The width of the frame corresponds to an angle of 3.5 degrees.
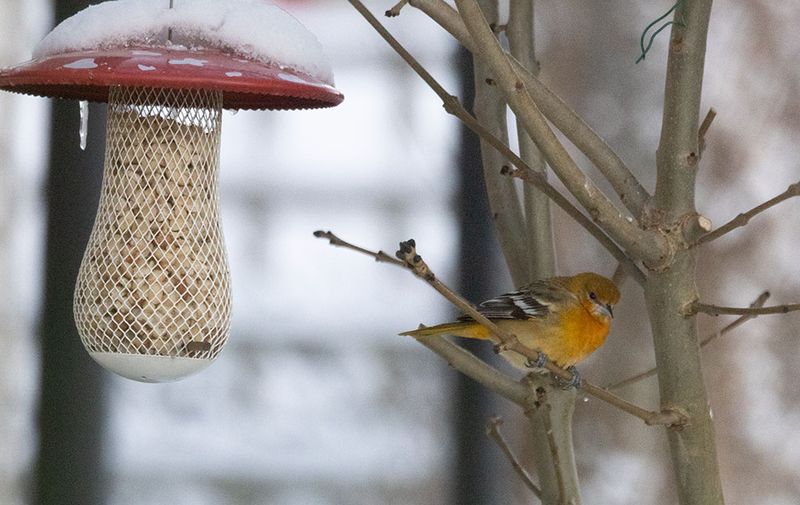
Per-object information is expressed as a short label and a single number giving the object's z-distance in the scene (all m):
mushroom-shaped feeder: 8.29
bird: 8.59
